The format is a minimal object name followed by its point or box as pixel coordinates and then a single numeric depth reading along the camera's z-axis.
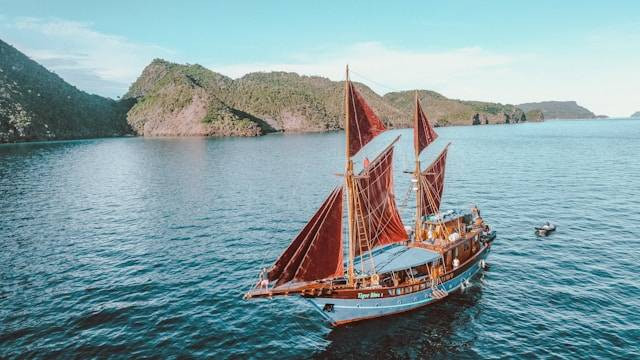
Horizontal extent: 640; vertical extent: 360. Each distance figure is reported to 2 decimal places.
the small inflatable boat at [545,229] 51.52
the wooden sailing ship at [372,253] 28.92
